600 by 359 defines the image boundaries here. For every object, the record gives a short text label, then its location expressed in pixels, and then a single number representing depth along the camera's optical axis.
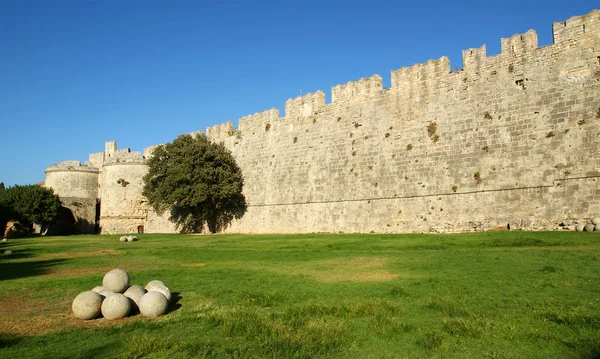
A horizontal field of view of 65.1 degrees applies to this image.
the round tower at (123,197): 40.16
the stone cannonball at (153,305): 7.40
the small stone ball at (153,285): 8.20
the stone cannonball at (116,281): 8.21
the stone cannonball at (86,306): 7.27
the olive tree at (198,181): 31.50
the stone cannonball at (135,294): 7.65
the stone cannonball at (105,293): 7.60
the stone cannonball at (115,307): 7.26
